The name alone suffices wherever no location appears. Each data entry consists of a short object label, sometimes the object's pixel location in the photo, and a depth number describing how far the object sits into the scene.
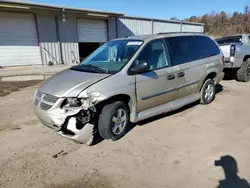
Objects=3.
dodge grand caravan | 3.49
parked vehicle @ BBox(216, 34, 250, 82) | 8.13
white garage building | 12.28
